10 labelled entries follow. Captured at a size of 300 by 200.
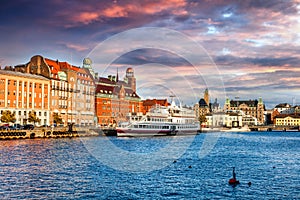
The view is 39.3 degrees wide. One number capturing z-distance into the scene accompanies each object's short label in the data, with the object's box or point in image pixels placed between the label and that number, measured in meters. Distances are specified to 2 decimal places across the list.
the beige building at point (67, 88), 152.00
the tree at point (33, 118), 129.88
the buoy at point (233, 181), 44.88
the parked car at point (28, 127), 117.44
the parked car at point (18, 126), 116.63
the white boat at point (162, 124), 138.62
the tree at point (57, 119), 144.50
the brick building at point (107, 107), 183.88
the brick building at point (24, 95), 129.88
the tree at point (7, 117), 120.12
